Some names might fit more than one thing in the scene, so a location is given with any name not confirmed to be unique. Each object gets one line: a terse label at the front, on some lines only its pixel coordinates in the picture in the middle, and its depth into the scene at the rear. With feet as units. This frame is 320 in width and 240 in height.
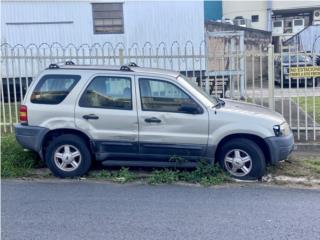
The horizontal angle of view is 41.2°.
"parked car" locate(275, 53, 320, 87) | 35.48
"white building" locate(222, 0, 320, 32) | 115.85
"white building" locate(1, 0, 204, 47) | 54.19
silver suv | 19.84
